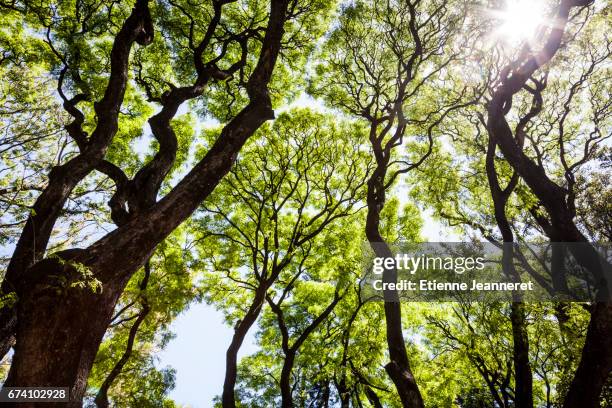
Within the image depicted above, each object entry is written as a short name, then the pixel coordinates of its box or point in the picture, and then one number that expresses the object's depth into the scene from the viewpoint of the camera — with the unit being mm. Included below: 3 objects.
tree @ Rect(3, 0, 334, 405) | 3281
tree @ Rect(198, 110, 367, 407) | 12703
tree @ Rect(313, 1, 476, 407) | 9805
